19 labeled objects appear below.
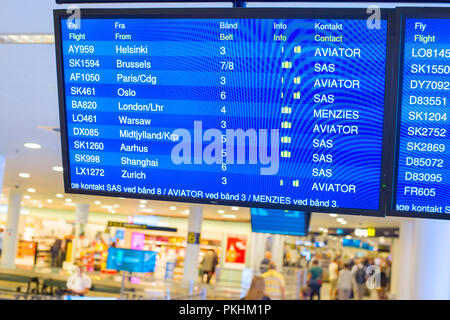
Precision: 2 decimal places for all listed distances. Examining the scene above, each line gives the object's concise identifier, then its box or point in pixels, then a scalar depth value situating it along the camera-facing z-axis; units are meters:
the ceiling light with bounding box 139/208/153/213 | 30.03
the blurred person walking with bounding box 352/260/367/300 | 17.61
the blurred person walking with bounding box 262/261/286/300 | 9.41
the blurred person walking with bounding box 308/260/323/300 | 18.14
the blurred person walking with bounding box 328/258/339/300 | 20.36
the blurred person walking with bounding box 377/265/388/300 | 23.68
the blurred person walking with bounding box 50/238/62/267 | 27.11
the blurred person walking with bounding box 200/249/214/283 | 22.97
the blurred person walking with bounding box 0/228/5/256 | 23.22
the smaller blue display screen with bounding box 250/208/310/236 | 12.64
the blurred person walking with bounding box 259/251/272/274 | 14.09
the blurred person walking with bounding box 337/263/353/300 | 15.27
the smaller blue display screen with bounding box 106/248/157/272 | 11.52
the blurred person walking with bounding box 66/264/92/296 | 11.91
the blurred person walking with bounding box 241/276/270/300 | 7.30
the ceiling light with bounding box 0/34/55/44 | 4.82
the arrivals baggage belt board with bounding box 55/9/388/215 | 2.55
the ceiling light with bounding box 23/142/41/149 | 11.09
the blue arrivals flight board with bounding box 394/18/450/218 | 2.49
